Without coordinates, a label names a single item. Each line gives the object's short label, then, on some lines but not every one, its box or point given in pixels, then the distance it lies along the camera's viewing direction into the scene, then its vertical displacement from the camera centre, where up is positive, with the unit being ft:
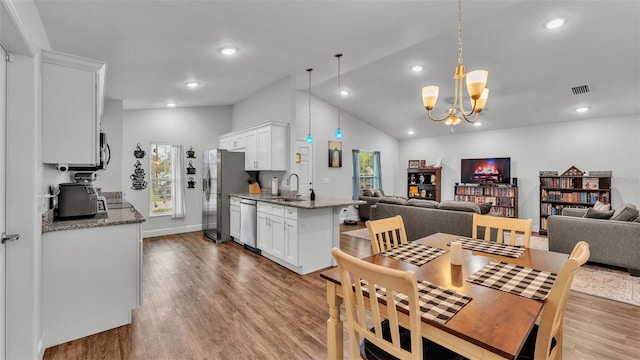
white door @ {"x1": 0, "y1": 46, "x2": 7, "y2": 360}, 5.57 +0.01
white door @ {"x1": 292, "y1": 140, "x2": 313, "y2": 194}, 21.99 +1.07
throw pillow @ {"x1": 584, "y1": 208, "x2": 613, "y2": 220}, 13.12 -1.52
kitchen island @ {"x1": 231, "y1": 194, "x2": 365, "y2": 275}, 12.20 -2.26
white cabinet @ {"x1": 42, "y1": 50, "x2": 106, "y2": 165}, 6.88 +1.69
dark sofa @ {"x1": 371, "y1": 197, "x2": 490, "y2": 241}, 15.49 -1.99
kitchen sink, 13.93 -0.95
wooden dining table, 3.39 -1.75
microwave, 9.28 +0.89
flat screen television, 23.63 +0.78
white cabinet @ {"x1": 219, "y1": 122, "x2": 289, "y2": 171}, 16.10 +1.89
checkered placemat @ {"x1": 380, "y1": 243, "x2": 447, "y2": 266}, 6.10 -1.61
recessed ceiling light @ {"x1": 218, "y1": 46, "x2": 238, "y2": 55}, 10.78 +4.83
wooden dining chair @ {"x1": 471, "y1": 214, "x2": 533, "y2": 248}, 7.32 -1.18
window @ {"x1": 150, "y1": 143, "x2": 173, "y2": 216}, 19.51 +0.04
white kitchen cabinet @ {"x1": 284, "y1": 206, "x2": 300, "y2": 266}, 12.18 -2.40
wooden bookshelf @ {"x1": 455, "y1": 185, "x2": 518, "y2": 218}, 22.98 -1.31
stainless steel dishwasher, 15.25 -2.35
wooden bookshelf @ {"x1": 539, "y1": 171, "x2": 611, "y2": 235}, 19.26 -0.77
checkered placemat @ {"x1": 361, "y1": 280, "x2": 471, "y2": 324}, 3.83 -1.72
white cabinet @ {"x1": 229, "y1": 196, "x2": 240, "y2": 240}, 16.90 -2.19
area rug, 10.15 -3.94
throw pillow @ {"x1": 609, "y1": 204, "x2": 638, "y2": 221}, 12.41 -1.42
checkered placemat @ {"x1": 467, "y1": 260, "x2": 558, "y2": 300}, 4.51 -1.67
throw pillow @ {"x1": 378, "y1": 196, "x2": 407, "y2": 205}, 18.55 -1.32
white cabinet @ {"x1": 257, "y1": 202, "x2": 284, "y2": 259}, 13.14 -2.30
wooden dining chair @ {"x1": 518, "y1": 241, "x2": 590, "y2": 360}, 3.79 -1.67
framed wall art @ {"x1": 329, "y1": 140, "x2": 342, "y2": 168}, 24.29 +2.17
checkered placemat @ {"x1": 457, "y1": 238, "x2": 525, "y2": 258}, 6.53 -1.60
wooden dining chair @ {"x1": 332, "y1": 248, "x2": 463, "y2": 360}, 3.59 -1.85
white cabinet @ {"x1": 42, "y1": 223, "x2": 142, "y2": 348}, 7.14 -2.58
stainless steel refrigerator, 17.69 -0.32
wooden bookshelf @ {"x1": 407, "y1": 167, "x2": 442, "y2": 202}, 27.37 -0.30
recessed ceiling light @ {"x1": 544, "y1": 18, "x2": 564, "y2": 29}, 11.32 +6.13
